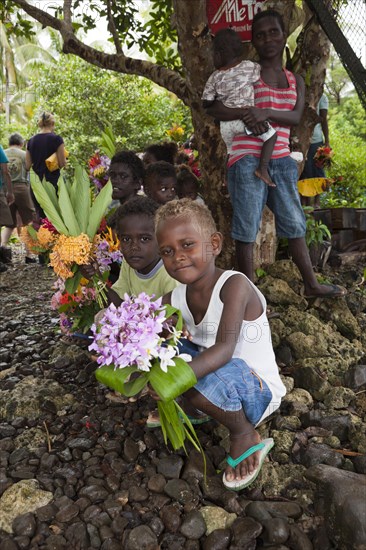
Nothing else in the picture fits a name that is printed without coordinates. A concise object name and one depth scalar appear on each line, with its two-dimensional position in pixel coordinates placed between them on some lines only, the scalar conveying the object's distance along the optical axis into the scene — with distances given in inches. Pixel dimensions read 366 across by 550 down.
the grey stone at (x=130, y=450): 88.7
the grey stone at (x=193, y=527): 71.8
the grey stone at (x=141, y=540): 69.2
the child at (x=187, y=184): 156.3
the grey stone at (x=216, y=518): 72.9
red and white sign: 141.1
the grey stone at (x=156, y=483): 80.7
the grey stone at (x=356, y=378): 109.7
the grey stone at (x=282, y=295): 136.2
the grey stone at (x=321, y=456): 84.0
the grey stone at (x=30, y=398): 105.2
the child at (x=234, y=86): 117.0
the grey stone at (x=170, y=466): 83.9
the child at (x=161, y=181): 135.6
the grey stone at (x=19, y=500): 75.9
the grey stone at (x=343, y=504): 64.5
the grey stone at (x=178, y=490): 78.6
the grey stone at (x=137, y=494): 79.0
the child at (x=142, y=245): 104.0
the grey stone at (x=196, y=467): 83.4
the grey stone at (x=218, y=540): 69.2
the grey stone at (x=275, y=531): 68.8
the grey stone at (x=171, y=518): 73.1
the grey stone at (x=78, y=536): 70.8
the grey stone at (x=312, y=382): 106.2
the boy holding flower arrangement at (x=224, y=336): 79.0
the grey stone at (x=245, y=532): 69.0
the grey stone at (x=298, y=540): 67.7
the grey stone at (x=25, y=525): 72.7
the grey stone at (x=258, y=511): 72.2
